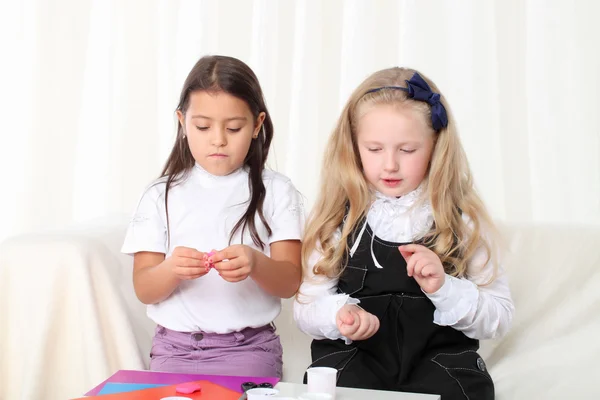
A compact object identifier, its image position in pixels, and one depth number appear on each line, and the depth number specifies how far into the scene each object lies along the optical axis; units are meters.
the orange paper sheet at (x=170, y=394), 1.30
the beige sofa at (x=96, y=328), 1.85
